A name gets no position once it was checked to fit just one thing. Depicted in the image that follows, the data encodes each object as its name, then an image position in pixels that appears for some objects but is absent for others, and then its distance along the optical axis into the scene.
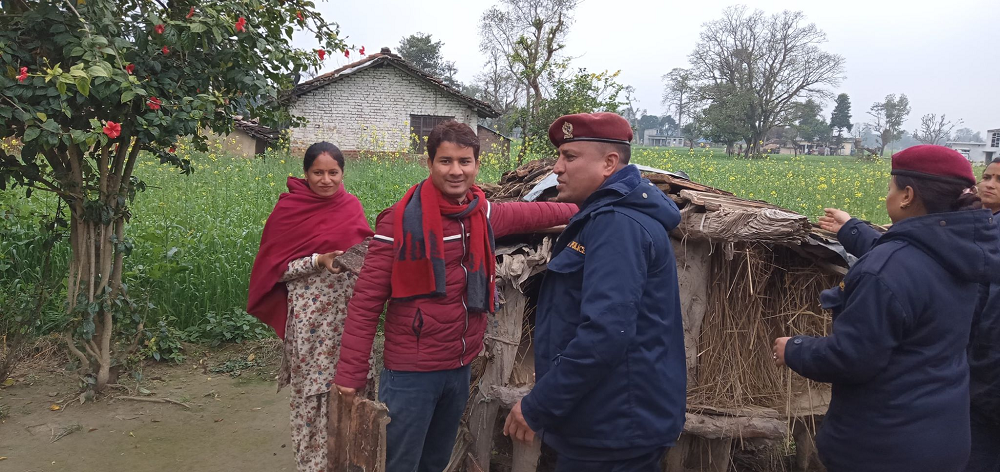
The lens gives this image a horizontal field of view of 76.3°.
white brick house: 21.80
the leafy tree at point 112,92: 3.45
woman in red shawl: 3.07
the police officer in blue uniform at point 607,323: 1.85
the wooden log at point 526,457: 3.54
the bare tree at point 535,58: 12.00
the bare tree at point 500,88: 39.26
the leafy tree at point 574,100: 11.27
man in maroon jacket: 2.44
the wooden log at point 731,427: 3.58
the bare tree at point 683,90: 49.66
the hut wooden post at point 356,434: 2.33
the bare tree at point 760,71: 46.25
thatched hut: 3.44
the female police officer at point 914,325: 1.97
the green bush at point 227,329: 6.01
